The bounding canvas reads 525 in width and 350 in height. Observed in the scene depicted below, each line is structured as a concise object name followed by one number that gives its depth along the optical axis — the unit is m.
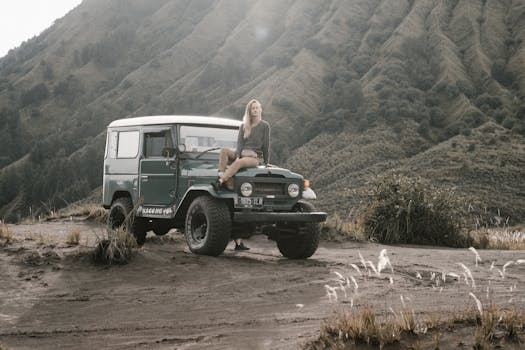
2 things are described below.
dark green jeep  8.93
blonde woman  8.97
